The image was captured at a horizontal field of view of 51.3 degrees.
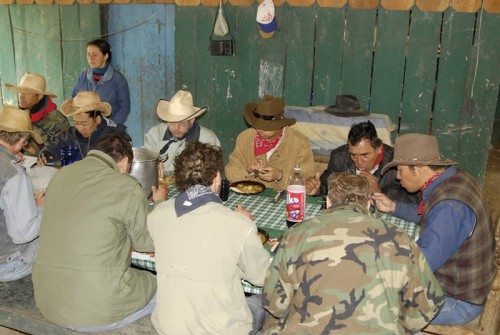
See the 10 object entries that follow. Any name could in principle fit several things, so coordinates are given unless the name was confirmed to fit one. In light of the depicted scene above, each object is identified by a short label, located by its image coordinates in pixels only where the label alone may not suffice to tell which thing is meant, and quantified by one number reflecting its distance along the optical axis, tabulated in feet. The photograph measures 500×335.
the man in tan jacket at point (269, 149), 16.74
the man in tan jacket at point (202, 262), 9.20
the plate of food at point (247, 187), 14.99
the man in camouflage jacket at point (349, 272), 8.14
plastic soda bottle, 12.39
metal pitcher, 13.30
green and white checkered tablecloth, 11.71
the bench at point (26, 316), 11.20
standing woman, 22.33
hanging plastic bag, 21.57
